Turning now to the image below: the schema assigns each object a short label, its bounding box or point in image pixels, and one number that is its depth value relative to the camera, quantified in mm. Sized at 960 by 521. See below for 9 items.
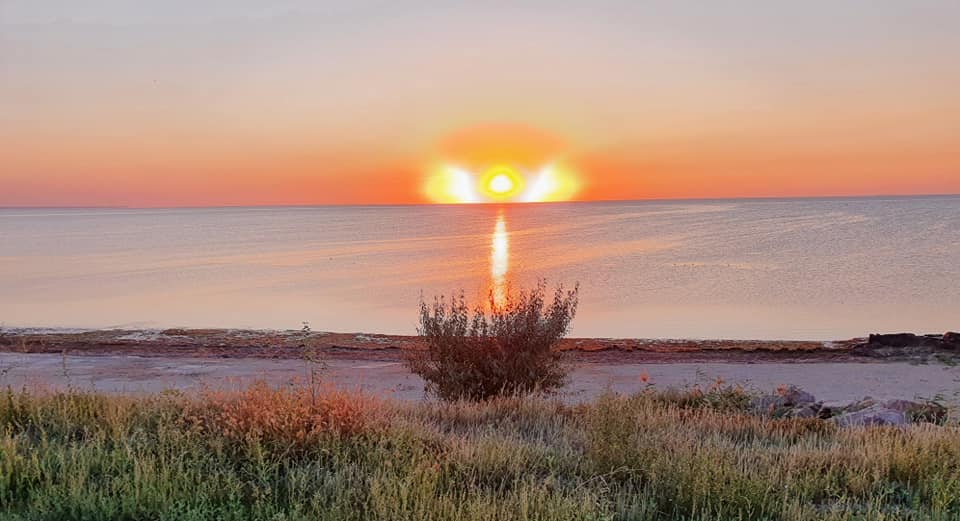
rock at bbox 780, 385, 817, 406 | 9617
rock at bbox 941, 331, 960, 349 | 18203
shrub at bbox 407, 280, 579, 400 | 10734
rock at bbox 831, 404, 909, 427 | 7887
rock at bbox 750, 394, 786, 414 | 8966
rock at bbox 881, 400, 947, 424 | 8430
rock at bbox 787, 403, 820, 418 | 8828
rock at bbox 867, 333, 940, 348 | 18531
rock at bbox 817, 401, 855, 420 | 9120
